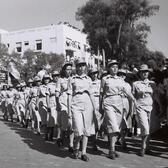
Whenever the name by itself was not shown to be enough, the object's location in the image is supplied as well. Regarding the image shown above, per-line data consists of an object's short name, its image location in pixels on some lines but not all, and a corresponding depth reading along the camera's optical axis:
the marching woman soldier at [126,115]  10.21
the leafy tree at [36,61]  54.94
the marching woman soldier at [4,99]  24.34
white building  67.25
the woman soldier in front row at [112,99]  9.16
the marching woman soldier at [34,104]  14.95
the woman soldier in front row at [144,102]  9.48
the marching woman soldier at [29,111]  17.51
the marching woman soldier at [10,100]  23.09
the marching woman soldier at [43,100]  13.30
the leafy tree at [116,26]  38.19
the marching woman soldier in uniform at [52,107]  12.48
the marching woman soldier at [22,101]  19.68
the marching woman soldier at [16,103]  20.89
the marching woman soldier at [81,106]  9.02
